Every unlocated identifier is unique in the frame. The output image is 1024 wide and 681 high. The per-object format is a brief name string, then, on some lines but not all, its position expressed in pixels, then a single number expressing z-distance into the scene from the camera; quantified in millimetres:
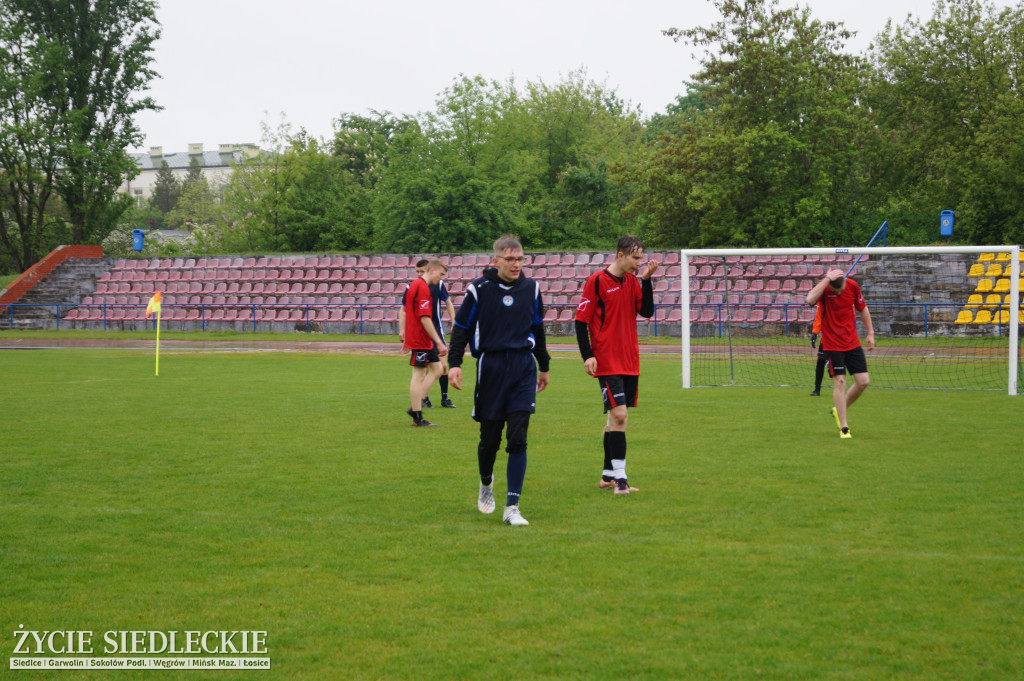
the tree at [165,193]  132250
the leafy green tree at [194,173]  128125
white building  162375
